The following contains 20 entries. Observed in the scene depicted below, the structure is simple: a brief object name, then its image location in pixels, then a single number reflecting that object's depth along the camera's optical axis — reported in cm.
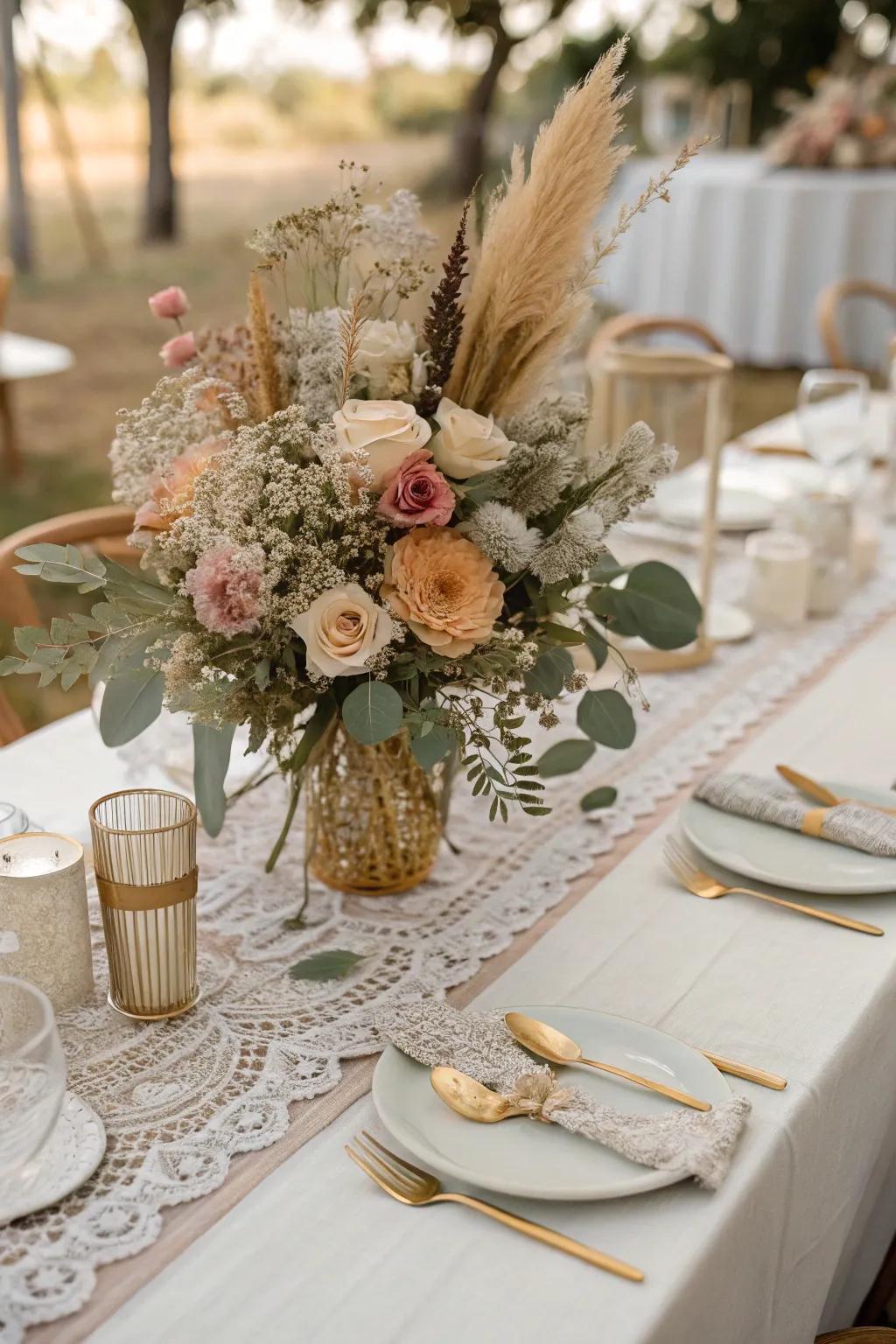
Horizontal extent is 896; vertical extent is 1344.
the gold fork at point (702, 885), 99
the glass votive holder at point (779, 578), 163
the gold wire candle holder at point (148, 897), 82
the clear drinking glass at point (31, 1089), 64
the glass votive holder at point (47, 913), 83
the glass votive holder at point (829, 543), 168
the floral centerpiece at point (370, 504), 84
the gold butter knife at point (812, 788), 113
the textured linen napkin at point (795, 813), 106
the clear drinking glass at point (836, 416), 180
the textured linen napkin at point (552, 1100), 71
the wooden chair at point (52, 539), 140
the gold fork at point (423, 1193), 66
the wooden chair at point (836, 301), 294
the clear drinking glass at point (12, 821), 90
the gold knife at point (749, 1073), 80
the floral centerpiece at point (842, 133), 627
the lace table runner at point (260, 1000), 70
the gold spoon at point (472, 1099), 75
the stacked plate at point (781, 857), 101
